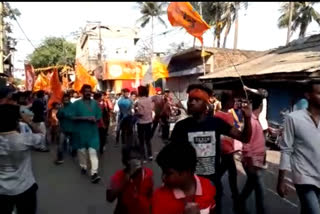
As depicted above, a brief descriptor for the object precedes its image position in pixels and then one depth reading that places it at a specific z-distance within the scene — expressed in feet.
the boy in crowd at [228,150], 9.98
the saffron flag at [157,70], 38.05
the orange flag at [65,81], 48.81
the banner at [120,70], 71.55
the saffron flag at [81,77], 29.34
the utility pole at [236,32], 50.43
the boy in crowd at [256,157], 9.21
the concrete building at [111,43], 100.25
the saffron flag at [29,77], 32.32
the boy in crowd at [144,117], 17.92
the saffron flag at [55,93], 23.41
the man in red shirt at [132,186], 5.51
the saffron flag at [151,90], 35.10
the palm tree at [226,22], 51.28
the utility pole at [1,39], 40.36
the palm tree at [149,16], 87.97
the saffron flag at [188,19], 11.13
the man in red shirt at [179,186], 4.20
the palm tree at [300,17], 69.55
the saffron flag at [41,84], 34.08
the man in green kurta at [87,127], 13.78
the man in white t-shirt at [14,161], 6.71
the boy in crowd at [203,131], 6.71
